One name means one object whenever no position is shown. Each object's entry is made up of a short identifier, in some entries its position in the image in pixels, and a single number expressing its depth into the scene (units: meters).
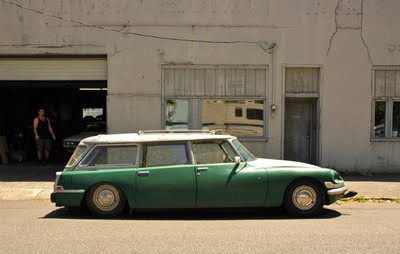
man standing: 12.73
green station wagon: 7.18
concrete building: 11.80
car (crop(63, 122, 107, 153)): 12.52
